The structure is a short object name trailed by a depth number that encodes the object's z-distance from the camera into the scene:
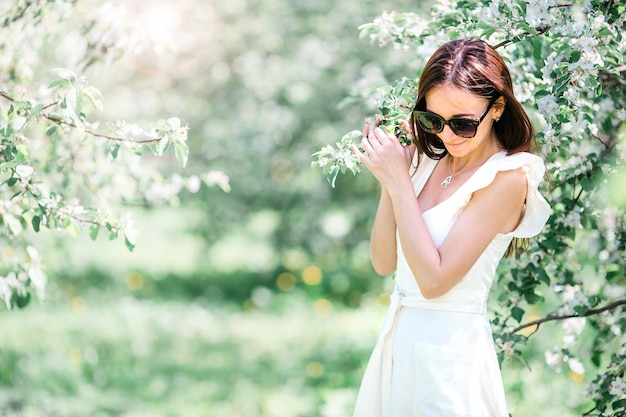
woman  4.12
